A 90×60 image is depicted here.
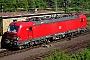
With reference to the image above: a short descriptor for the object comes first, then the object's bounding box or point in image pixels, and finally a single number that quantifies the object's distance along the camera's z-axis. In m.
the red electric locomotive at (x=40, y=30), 26.86
